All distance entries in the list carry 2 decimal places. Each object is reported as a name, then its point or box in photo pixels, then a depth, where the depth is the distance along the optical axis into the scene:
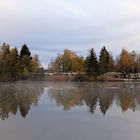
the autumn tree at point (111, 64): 57.21
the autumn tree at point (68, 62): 55.93
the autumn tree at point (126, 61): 57.04
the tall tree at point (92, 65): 48.97
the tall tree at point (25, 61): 49.21
